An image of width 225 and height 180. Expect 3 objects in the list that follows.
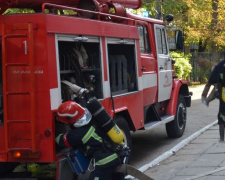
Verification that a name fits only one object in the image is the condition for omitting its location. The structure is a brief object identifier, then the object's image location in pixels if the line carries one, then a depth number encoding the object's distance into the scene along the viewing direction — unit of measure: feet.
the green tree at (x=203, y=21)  83.15
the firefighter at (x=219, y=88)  28.66
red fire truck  19.86
